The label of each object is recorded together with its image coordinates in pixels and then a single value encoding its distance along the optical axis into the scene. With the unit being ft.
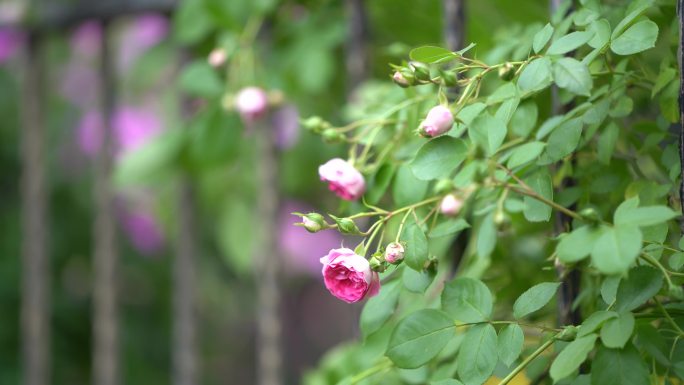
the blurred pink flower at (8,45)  11.34
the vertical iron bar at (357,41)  7.41
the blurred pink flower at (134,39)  12.13
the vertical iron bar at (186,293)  9.08
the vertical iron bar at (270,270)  8.17
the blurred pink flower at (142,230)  13.04
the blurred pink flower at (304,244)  12.98
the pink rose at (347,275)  5.83
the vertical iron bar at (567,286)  6.23
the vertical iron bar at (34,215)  9.73
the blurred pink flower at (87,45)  13.37
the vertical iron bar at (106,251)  9.20
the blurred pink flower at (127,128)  12.75
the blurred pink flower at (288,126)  8.95
